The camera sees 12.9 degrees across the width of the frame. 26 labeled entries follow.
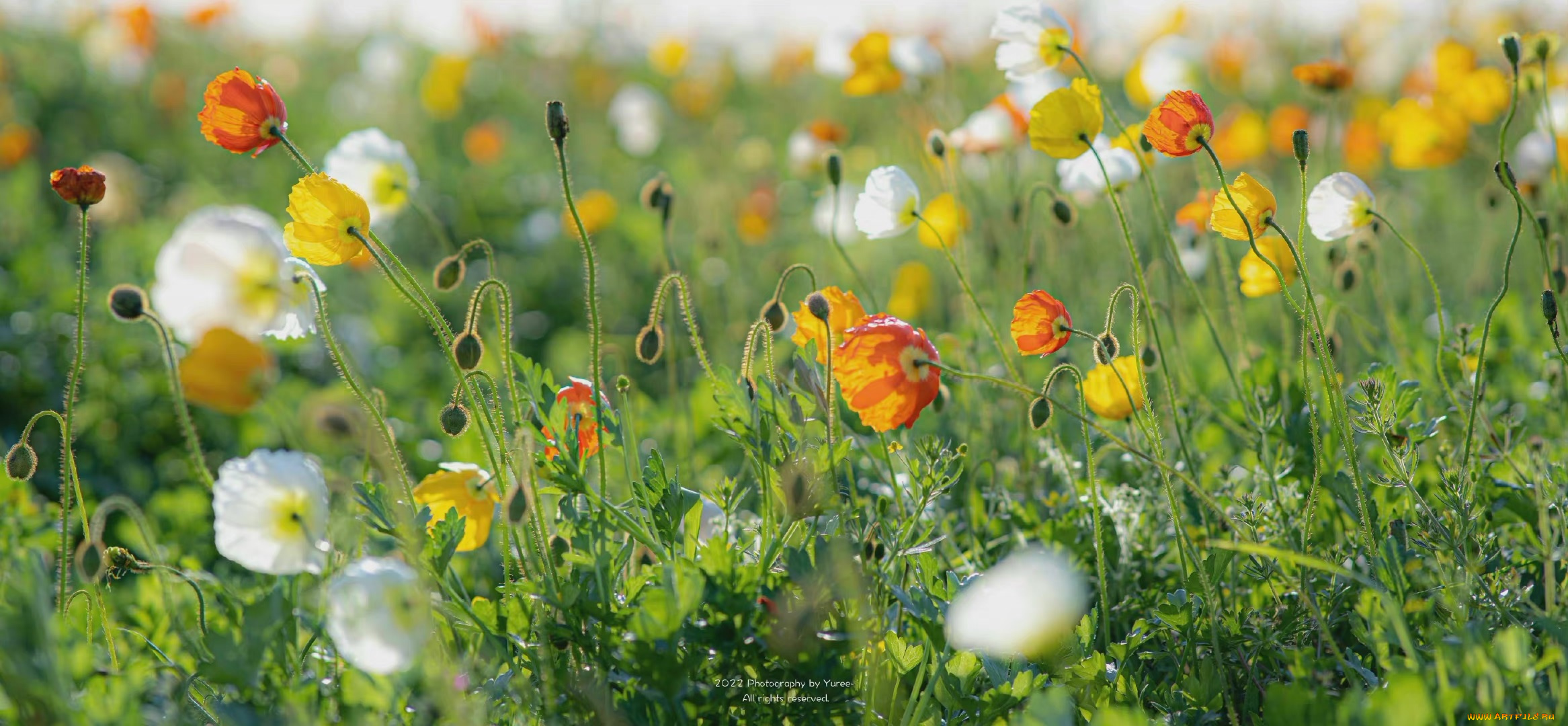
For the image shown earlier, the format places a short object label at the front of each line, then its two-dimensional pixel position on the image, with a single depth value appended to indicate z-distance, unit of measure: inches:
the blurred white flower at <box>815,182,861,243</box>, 234.9
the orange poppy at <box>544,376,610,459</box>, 169.7
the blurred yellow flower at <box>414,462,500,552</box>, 170.9
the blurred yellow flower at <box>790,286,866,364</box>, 171.2
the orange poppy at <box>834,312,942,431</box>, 167.3
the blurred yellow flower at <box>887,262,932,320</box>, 198.0
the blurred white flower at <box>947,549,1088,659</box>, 165.9
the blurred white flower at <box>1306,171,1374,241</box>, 172.3
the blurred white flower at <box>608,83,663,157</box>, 347.6
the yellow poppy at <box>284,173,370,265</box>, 167.1
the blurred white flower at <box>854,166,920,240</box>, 175.8
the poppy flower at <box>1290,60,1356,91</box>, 185.3
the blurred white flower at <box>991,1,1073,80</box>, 176.6
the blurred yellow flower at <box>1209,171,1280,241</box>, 168.4
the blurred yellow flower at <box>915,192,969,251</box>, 183.6
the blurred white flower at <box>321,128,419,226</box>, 180.0
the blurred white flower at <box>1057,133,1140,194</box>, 180.8
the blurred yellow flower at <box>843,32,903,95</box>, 188.4
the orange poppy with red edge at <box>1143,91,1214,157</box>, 168.0
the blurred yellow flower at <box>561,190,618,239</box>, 260.6
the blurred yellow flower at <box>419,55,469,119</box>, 351.4
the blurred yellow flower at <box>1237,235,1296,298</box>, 176.4
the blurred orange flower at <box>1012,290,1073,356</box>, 169.0
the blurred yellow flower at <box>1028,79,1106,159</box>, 170.7
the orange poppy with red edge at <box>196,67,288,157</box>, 168.7
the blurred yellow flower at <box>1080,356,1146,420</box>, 174.5
